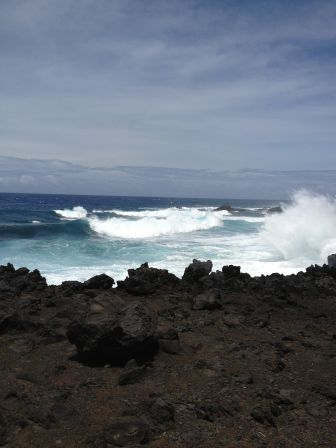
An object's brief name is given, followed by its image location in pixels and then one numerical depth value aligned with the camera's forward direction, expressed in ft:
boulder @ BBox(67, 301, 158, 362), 18.03
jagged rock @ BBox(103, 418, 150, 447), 12.81
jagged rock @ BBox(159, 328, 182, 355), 19.65
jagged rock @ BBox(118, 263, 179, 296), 29.58
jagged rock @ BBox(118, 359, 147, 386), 16.76
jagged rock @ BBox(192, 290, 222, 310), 26.50
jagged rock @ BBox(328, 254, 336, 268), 40.09
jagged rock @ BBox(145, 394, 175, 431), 13.82
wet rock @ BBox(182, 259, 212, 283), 34.19
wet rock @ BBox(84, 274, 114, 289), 30.19
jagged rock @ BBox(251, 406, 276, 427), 14.37
